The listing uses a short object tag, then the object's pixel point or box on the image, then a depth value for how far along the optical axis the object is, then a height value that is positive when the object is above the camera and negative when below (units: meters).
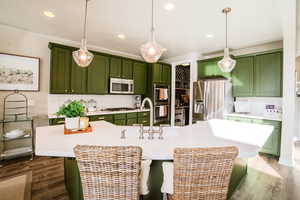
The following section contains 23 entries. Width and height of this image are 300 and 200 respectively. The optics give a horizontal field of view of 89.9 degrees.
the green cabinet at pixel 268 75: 3.31 +0.63
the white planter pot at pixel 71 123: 1.69 -0.26
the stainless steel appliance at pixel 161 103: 4.88 -0.06
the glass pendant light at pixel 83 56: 2.20 +0.66
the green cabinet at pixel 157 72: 4.81 +0.94
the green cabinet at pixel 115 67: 4.20 +0.95
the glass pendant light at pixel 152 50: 1.92 +0.66
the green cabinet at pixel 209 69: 4.12 +0.95
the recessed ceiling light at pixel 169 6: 2.24 +1.45
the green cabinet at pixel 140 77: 4.75 +0.77
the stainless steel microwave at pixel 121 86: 4.21 +0.43
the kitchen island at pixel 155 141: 1.22 -0.38
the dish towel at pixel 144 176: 1.16 -0.59
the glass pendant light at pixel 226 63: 2.56 +0.67
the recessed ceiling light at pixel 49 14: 2.53 +1.48
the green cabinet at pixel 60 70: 3.24 +0.67
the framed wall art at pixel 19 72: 3.02 +0.57
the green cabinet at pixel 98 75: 3.81 +0.66
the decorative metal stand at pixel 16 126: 3.00 -0.57
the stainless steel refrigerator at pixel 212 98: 3.81 +0.10
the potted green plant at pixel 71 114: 1.68 -0.16
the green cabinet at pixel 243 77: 3.70 +0.64
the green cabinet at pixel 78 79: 3.52 +0.51
